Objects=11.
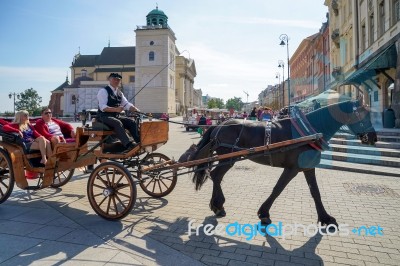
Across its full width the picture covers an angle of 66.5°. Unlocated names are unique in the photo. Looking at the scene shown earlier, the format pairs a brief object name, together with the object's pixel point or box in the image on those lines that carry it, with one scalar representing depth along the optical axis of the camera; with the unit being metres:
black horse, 4.35
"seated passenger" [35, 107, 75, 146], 6.26
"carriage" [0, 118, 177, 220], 5.02
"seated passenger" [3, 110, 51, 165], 5.77
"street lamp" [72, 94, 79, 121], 72.81
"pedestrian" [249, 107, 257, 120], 17.73
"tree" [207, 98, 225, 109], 133.79
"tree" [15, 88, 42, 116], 104.09
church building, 66.75
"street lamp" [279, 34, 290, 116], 24.79
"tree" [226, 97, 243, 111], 148.50
